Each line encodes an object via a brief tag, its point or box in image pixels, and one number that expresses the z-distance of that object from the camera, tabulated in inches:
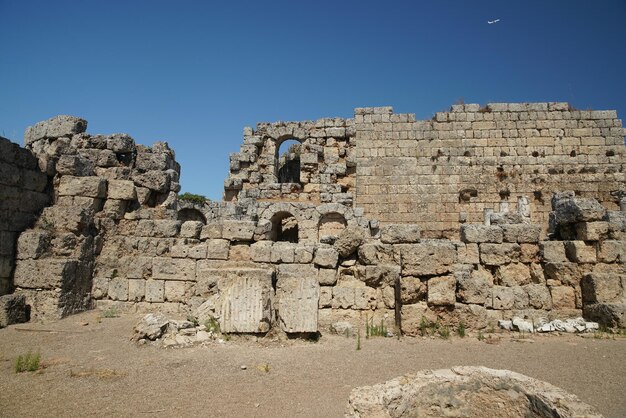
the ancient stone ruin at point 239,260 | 239.0
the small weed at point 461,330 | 231.5
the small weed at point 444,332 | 229.6
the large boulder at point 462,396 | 103.2
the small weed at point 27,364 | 177.0
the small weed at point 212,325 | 226.8
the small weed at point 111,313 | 277.3
